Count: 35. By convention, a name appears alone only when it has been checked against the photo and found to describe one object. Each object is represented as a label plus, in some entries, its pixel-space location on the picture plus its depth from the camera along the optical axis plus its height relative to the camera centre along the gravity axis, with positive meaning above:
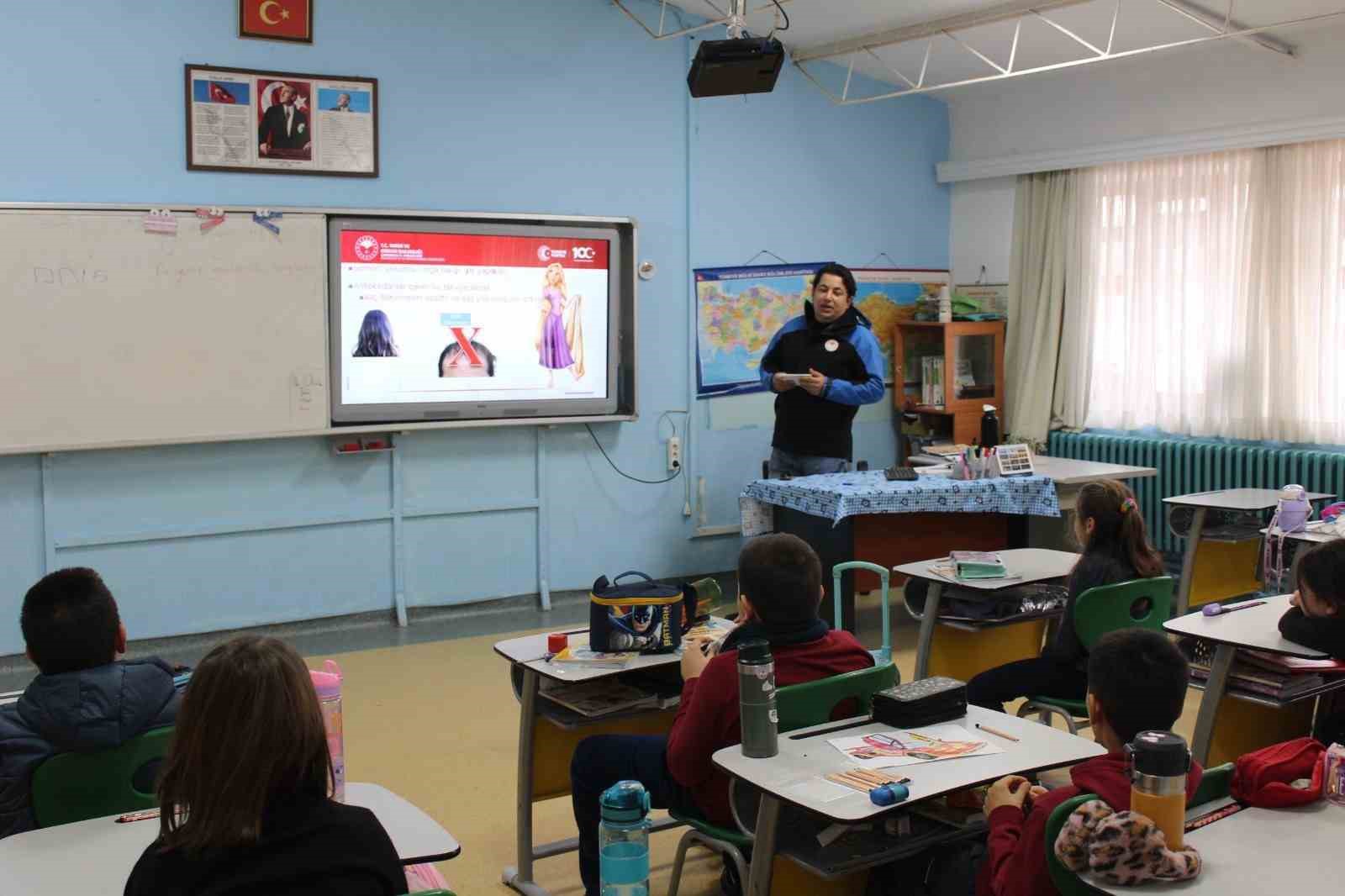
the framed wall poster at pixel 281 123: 5.78 +1.29
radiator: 6.48 -0.34
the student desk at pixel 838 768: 2.20 -0.67
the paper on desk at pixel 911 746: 2.40 -0.66
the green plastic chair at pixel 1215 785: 2.21 -0.67
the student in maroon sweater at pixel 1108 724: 2.07 -0.55
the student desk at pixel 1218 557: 5.77 -0.71
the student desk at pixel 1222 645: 3.24 -0.61
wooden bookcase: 7.77 +0.20
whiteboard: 5.44 +0.32
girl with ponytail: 3.68 -0.51
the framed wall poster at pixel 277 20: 5.84 +1.75
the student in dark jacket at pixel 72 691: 2.40 -0.54
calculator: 5.79 -0.33
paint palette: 5.91 -0.28
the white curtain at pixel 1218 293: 6.52 +0.57
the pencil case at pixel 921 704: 2.57 -0.61
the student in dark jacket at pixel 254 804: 1.60 -0.50
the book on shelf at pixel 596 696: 3.29 -0.76
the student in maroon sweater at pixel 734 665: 2.63 -0.56
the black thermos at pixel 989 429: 6.38 -0.14
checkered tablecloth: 5.52 -0.42
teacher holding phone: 5.94 +0.12
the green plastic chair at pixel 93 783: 2.41 -0.71
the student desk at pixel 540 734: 3.36 -0.88
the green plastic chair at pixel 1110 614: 3.58 -0.60
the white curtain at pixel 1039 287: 7.63 +0.68
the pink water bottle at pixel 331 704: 2.38 -0.56
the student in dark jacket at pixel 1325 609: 3.12 -0.52
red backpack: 2.18 -0.65
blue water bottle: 2.59 -0.89
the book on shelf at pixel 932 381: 7.89 +0.12
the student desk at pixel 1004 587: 4.08 -0.58
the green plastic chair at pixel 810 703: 2.61 -0.62
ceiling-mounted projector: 5.46 +1.43
